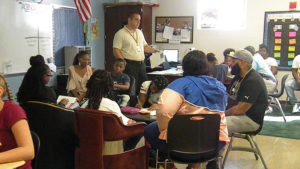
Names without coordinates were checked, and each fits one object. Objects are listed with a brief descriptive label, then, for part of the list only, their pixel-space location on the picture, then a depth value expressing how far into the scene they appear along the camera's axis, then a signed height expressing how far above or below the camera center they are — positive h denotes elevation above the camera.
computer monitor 7.78 -0.22
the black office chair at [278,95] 5.81 -0.82
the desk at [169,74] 6.24 -0.52
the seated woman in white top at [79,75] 4.50 -0.40
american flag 5.75 +0.65
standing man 4.94 -0.04
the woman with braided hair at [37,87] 3.17 -0.40
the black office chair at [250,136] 3.49 -0.93
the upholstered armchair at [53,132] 2.66 -0.70
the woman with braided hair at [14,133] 1.71 -0.46
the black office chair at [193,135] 2.37 -0.63
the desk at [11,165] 1.52 -0.55
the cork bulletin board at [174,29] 7.96 +0.42
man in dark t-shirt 3.38 -0.59
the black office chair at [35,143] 1.90 -0.55
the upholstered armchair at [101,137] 2.45 -0.68
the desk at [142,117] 3.00 -0.64
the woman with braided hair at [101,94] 2.73 -0.40
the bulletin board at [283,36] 7.16 +0.25
